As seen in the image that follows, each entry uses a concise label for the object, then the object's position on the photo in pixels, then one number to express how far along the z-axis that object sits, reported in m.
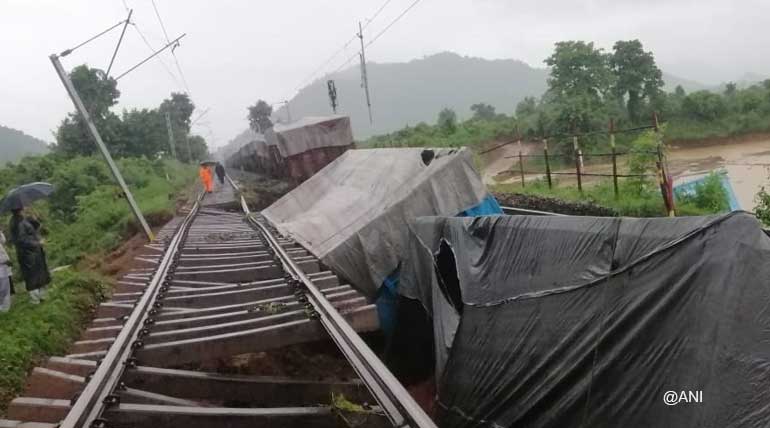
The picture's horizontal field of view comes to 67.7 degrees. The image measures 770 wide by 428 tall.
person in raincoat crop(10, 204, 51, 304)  8.09
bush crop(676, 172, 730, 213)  9.76
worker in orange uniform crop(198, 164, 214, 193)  26.17
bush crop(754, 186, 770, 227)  7.92
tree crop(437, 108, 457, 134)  31.86
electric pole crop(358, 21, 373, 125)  28.57
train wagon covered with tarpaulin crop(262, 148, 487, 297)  6.79
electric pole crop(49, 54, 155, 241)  12.77
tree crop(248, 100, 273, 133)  62.81
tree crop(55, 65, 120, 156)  35.09
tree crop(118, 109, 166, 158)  43.09
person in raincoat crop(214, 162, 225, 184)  31.78
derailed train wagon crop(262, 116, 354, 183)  18.77
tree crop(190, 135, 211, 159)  80.06
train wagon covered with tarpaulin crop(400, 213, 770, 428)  2.54
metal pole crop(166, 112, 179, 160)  43.47
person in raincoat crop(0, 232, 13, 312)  7.66
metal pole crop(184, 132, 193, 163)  63.70
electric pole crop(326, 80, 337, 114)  29.28
